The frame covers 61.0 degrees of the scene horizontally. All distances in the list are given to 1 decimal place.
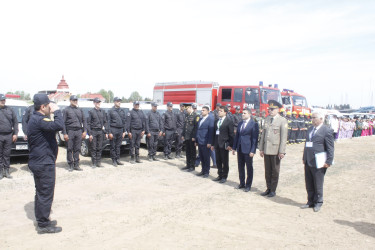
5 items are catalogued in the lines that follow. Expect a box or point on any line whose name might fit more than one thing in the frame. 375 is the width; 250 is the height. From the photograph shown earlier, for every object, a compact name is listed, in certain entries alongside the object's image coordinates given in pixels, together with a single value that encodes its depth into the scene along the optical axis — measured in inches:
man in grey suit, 227.6
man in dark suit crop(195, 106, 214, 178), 338.0
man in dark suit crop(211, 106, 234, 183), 306.0
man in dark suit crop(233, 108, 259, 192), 273.6
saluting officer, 173.5
